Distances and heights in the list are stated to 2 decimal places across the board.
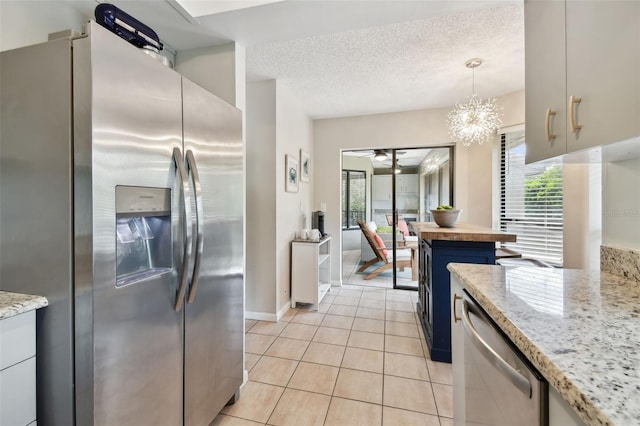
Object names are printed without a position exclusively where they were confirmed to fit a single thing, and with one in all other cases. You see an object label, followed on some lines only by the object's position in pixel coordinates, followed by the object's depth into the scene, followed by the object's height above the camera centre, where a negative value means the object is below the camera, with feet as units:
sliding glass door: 13.24 +0.60
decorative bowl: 7.90 -0.18
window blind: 9.25 +0.29
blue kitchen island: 6.70 -1.25
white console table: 10.52 -2.39
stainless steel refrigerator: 2.93 -0.12
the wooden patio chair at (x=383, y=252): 13.44 -2.13
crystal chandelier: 9.16 +3.21
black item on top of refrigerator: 4.02 +2.93
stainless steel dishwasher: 1.94 -1.45
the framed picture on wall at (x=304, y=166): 12.16 +2.13
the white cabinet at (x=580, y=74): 2.38 +1.48
